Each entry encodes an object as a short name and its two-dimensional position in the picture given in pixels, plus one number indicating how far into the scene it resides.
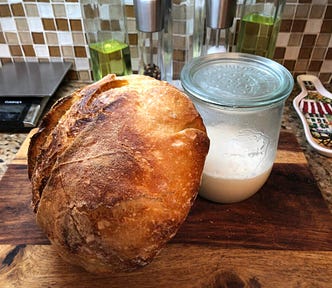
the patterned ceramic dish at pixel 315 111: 0.85
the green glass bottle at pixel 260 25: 0.89
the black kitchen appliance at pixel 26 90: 0.90
